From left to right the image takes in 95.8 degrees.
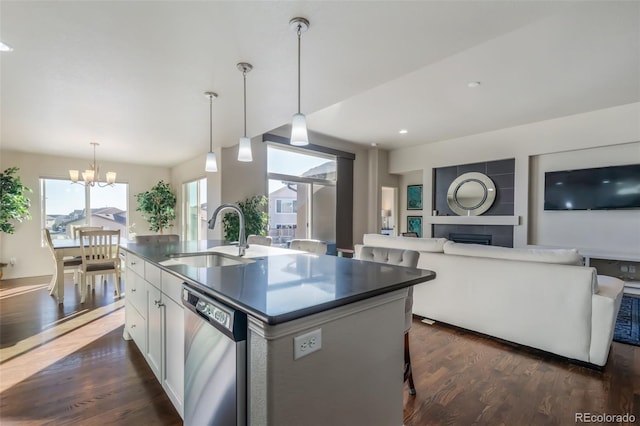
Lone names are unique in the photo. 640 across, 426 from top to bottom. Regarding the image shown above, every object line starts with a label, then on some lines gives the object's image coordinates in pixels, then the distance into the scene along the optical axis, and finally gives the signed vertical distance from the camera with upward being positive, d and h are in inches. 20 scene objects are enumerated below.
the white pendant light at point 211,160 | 116.2 +20.4
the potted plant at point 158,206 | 261.4 +3.6
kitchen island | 38.4 -19.7
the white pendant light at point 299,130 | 83.2 +23.1
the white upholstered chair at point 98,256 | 159.3 -26.5
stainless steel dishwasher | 41.6 -24.5
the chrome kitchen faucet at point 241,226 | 85.3 -5.0
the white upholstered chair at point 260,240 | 132.1 -13.8
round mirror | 234.7 +14.5
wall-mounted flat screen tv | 176.6 +15.1
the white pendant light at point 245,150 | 104.7 +21.9
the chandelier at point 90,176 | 185.0 +22.3
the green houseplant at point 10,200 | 189.3 +6.2
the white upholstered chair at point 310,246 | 108.3 -13.6
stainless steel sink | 81.0 -14.9
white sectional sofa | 88.7 -29.9
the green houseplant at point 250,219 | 199.5 -6.2
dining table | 155.9 -26.0
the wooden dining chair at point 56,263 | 162.4 -31.1
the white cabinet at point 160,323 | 64.0 -29.7
